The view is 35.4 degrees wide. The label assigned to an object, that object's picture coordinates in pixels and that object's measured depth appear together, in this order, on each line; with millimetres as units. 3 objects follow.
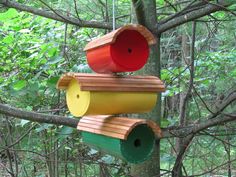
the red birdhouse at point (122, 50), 1153
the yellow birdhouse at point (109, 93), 1127
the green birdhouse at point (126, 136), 1147
